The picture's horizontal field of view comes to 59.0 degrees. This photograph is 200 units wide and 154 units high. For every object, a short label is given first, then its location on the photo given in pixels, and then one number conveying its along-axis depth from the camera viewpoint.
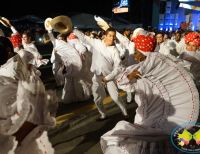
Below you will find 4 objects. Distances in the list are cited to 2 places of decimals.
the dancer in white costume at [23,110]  1.16
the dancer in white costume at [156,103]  1.70
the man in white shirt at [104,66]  3.03
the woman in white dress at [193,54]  3.03
